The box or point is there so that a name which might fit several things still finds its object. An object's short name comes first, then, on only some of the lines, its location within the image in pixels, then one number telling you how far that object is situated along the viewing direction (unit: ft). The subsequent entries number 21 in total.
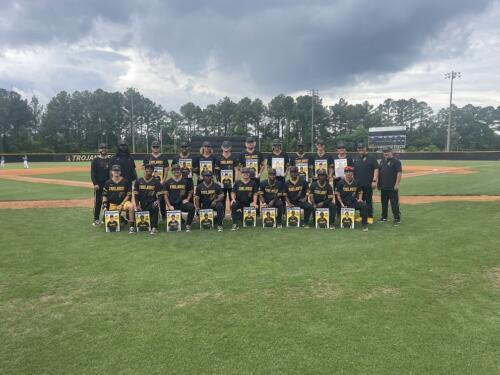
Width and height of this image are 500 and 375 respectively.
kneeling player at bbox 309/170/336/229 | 29.41
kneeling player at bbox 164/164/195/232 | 28.78
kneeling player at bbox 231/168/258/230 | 29.14
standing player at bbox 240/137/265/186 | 31.22
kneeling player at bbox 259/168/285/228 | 29.50
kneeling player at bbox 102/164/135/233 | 28.63
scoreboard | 176.45
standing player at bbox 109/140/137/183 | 30.60
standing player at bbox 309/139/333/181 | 31.18
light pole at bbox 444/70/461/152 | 204.62
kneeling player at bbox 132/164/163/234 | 28.43
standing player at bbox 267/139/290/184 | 30.99
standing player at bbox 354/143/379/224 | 30.89
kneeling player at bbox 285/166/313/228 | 30.12
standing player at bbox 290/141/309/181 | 31.63
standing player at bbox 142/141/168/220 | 30.86
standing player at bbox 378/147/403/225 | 30.19
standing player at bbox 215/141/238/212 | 31.32
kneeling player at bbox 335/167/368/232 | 29.68
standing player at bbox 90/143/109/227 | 30.42
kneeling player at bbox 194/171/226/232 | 29.04
